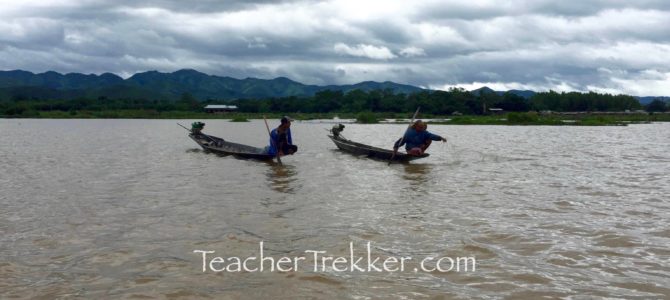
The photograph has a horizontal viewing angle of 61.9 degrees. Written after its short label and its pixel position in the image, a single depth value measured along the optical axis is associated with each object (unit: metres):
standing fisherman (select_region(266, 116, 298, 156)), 19.28
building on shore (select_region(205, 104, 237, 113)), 119.44
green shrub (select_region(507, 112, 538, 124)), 72.03
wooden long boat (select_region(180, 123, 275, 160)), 20.58
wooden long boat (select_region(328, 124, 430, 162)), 19.52
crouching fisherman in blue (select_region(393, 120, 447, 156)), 19.30
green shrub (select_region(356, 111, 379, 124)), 81.94
